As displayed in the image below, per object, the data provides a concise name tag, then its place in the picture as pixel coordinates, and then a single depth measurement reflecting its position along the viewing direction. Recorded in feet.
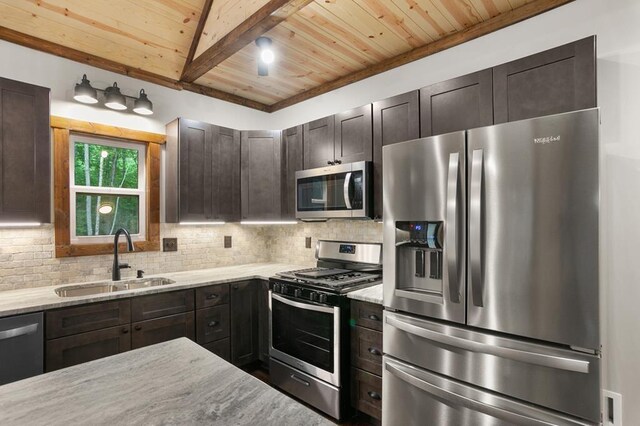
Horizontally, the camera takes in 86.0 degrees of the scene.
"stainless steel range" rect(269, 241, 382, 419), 7.78
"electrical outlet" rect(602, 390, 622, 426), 6.19
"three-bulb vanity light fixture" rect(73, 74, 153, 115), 8.96
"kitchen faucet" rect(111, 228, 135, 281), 9.25
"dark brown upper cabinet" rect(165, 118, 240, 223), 10.21
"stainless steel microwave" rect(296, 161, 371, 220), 8.84
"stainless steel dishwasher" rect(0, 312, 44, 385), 6.38
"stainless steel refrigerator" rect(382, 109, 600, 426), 4.77
